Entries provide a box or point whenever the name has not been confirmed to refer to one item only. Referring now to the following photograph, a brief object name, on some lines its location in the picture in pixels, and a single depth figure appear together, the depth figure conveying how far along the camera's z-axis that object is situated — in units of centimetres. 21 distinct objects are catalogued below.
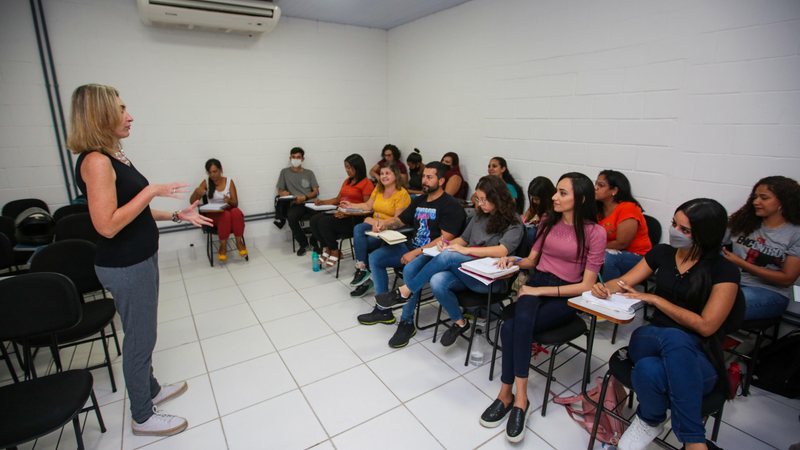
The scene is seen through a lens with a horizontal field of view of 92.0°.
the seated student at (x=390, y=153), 582
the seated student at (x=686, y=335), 164
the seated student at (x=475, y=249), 268
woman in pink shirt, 212
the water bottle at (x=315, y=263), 448
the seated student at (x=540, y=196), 282
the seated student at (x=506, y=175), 411
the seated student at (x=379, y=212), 372
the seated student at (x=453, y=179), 468
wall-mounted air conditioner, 404
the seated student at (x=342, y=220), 428
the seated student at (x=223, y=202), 476
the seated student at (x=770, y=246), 236
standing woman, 170
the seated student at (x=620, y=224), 295
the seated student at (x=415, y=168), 528
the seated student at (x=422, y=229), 310
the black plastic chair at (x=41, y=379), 151
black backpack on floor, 234
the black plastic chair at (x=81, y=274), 228
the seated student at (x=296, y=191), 507
